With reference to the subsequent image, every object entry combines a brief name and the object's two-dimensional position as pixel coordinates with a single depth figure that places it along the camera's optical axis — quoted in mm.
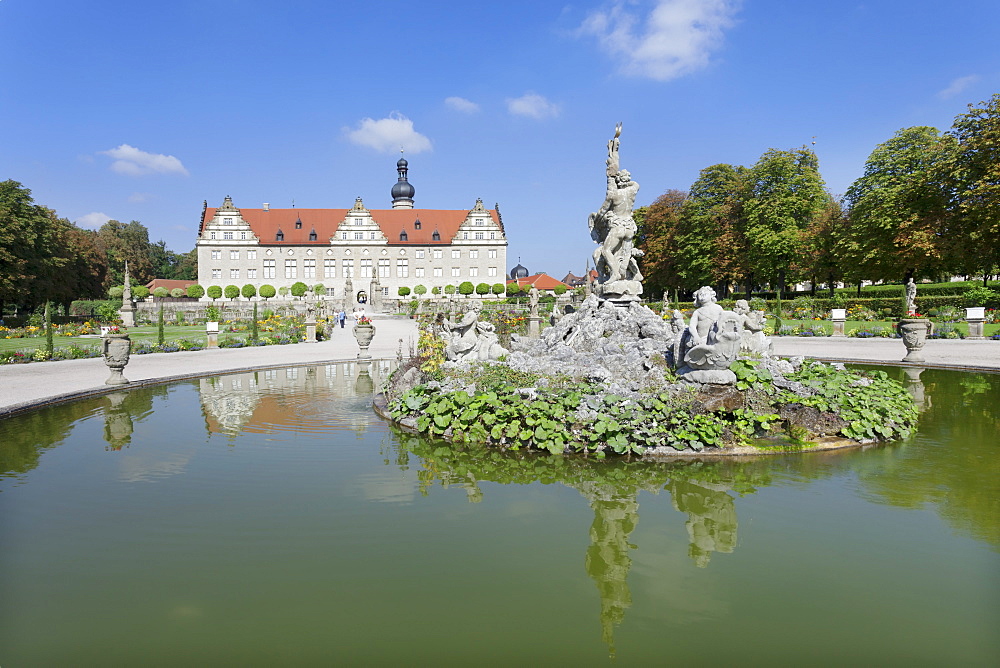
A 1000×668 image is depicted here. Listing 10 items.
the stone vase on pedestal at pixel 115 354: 13073
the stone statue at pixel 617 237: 13469
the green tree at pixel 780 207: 39562
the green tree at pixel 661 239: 50812
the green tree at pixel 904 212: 30094
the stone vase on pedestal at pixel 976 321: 21703
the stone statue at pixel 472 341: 10688
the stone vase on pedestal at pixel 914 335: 15421
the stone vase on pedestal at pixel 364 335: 18145
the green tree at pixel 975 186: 26812
